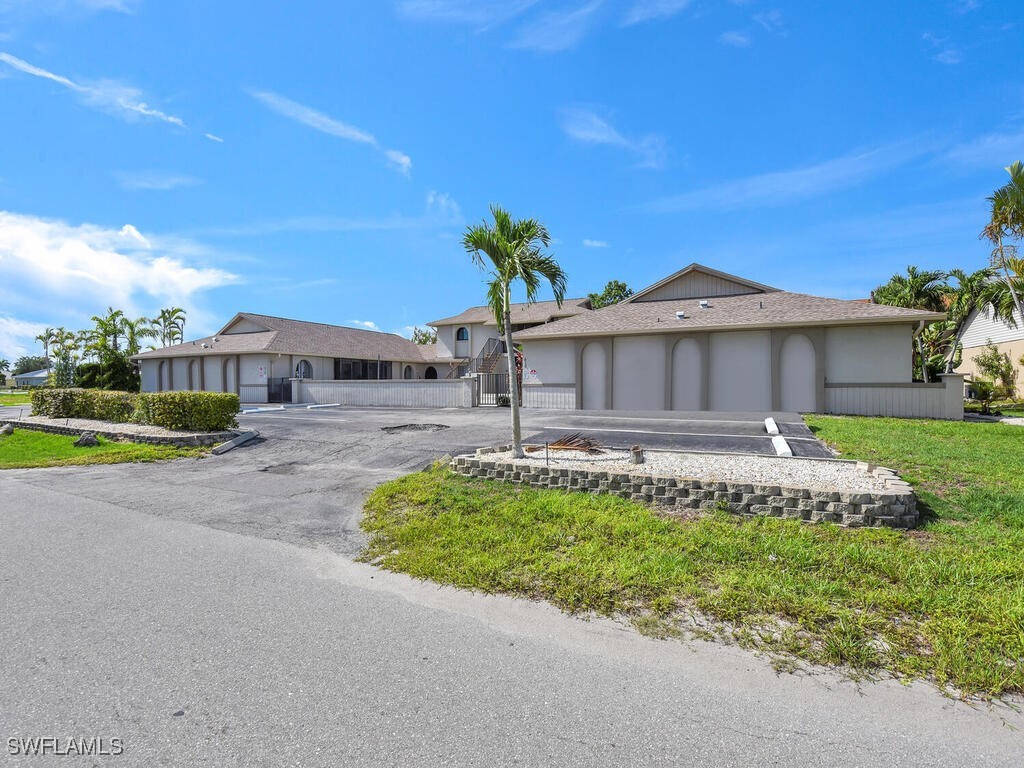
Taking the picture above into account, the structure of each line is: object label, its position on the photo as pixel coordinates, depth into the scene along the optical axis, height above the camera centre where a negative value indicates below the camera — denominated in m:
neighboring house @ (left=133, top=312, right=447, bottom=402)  28.80 +1.53
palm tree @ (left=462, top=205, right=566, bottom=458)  7.57 +1.84
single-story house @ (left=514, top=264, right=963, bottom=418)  16.25 +0.95
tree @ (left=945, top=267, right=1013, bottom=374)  23.81 +4.20
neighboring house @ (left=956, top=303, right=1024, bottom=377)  24.62 +2.24
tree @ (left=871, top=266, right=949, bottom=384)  28.19 +5.05
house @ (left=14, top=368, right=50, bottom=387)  69.15 +0.80
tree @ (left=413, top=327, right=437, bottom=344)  59.66 +5.66
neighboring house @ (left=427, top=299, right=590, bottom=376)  31.55 +3.62
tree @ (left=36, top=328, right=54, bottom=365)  70.19 +6.61
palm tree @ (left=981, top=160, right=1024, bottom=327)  16.55 +5.48
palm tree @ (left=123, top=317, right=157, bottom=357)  42.06 +4.19
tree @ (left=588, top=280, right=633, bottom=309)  46.91 +8.21
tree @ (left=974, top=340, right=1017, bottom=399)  25.08 +0.38
